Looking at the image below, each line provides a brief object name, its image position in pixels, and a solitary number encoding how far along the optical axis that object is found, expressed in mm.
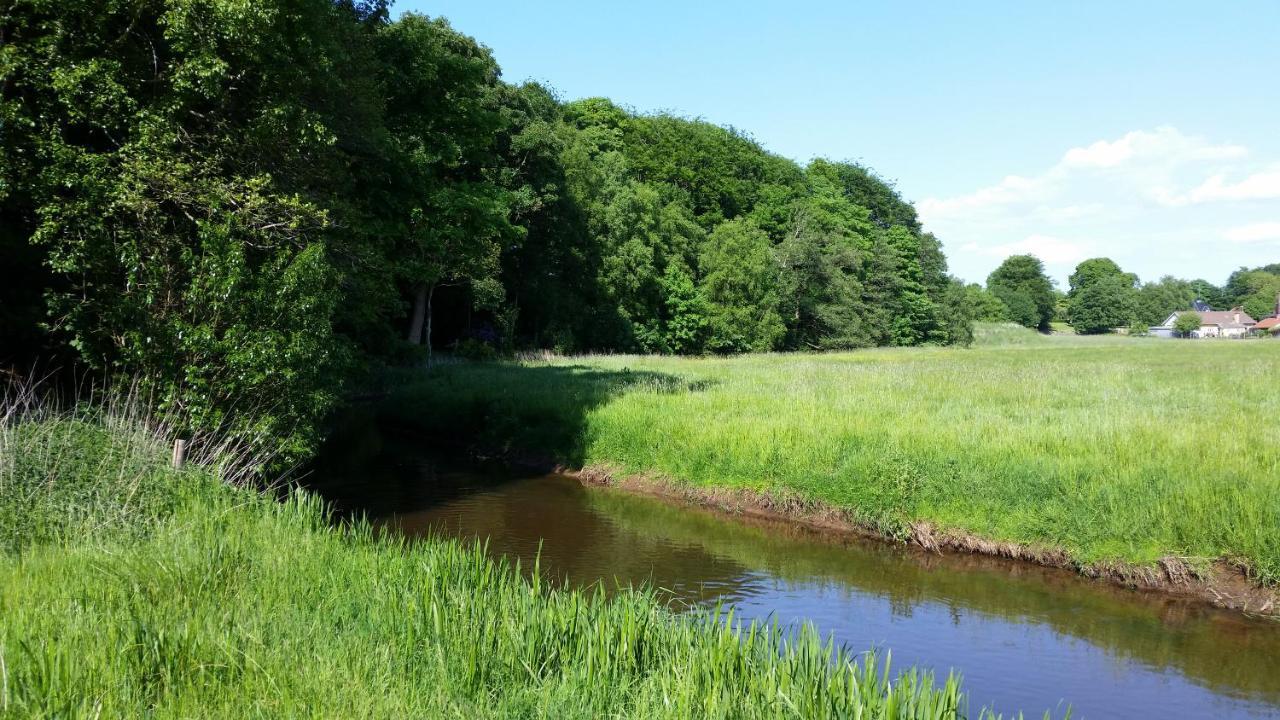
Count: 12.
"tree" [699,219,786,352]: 59406
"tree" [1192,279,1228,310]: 186375
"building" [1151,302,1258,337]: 143250
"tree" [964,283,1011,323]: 119688
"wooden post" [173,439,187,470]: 10620
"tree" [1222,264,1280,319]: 159250
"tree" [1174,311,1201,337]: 139625
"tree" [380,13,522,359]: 24547
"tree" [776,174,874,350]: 65250
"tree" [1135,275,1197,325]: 147875
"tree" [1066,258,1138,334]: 137250
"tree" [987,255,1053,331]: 139125
